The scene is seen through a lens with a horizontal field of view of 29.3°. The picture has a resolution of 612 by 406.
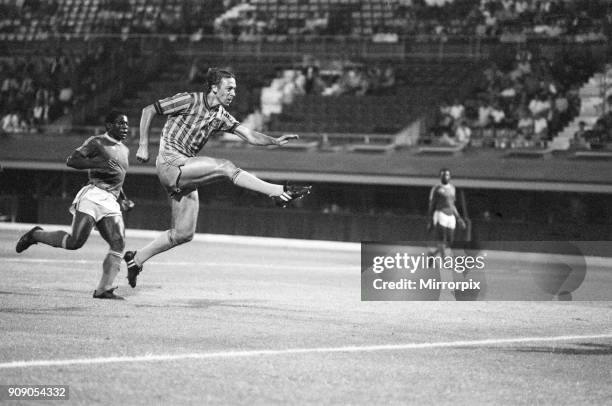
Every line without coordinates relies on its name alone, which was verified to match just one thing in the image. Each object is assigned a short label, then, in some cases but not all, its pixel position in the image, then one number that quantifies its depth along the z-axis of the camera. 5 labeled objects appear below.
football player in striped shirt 12.48
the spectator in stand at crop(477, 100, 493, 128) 32.19
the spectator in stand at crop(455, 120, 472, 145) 32.06
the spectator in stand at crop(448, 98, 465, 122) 32.53
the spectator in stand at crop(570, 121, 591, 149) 30.38
